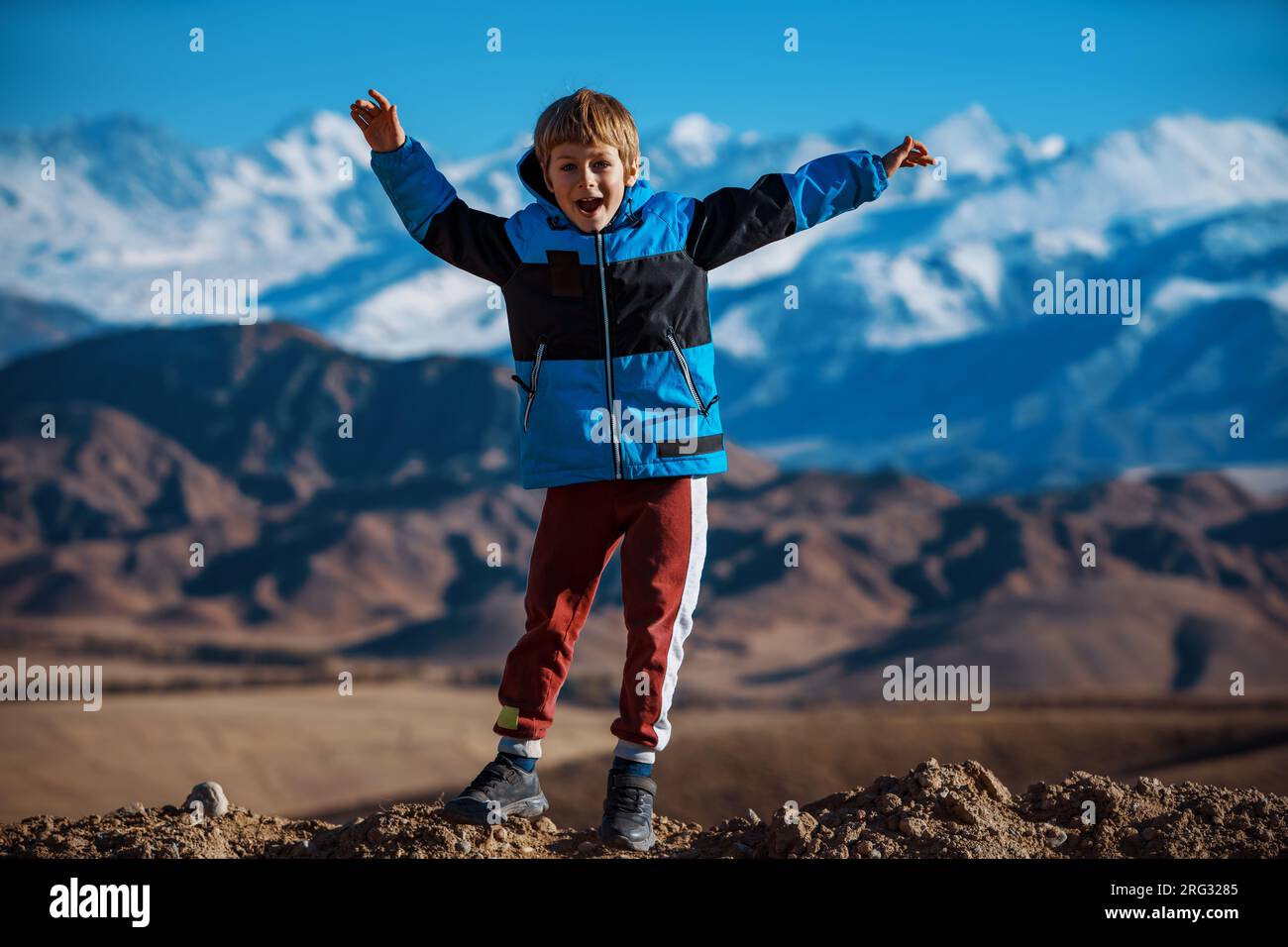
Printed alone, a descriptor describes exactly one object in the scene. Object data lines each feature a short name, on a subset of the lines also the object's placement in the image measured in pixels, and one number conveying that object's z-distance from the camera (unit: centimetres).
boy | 416
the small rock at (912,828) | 424
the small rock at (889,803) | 445
